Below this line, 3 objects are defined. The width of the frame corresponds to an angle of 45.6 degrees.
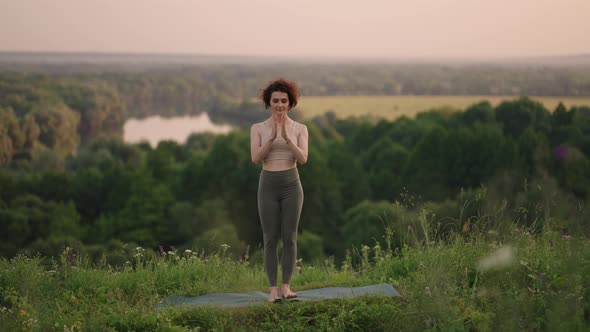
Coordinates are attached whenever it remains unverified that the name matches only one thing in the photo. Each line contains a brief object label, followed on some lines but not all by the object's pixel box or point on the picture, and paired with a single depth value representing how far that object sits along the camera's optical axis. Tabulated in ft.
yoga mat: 23.91
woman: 23.67
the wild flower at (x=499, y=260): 22.58
